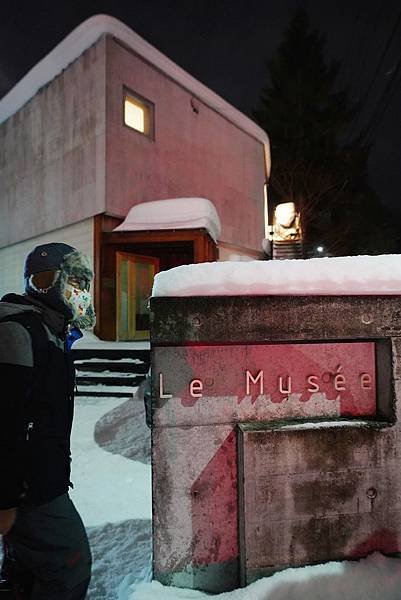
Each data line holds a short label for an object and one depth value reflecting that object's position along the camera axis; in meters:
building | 10.37
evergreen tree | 24.23
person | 1.52
